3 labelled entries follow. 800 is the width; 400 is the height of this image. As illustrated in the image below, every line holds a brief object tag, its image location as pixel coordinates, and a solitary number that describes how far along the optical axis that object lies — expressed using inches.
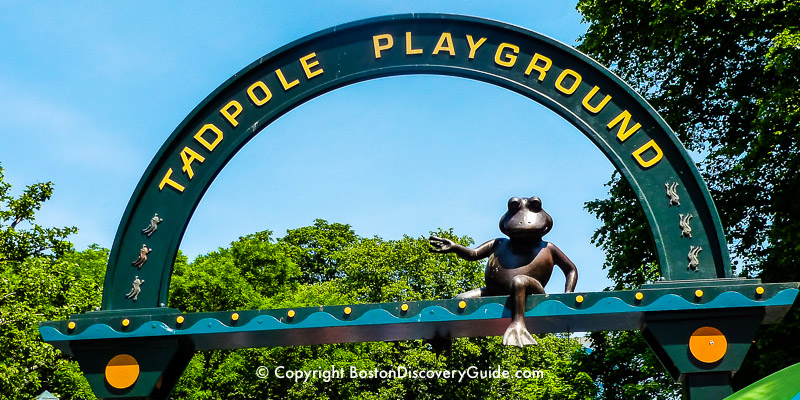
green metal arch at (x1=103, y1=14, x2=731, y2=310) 238.5
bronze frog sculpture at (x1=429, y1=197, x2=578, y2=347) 251.8
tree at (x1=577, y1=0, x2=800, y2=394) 553.9
